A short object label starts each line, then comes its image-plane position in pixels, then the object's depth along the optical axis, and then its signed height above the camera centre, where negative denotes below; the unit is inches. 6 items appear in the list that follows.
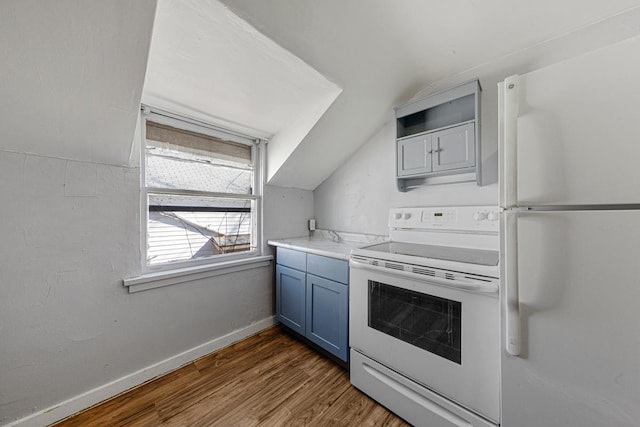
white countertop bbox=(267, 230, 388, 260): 71.8 -9.5
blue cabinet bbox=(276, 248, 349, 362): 66.9 -25.9
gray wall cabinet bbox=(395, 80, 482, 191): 59.5 +21.5
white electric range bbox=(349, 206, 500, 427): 41.6 -21.6
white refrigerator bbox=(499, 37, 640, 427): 28.0 -3.2
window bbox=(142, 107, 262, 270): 69.1 +8.3
